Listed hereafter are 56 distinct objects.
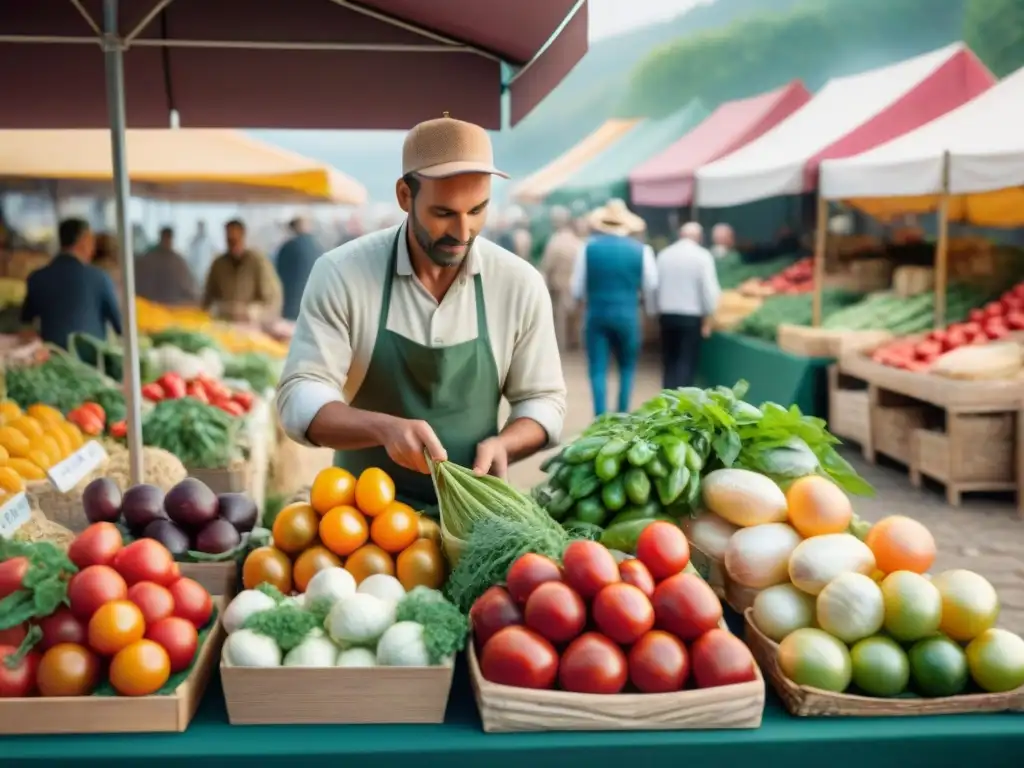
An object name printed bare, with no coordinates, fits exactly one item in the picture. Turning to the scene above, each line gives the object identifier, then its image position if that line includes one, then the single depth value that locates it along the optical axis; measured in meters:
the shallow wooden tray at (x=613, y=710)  1.88
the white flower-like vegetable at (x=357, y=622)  1.97
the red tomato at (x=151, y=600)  2.01
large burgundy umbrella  3.85
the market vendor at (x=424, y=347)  2.68
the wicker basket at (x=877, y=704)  1.97
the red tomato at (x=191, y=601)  2.13
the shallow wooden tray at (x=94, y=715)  1.89
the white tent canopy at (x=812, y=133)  11.03
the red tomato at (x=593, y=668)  1.88
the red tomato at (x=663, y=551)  2.07
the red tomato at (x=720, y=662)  1.91
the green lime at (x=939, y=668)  2.01
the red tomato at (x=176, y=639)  1.97
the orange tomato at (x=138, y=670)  1.90
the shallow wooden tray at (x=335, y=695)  1.91
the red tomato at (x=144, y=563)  2.09
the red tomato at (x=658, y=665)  1.90
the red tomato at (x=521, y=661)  1.89
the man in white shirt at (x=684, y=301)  10.40
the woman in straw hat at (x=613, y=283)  9.50
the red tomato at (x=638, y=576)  2.00
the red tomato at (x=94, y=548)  2.11
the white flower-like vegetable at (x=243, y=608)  2.06
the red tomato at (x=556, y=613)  1.92
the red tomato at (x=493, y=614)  2.00
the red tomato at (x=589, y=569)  1.97
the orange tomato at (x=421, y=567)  2.30
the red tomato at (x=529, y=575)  1.99
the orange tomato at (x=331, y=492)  2.39
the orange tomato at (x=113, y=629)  1.91
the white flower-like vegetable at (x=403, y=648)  1.93
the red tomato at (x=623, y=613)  1.91
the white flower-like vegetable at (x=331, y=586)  2.07
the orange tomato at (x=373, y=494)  2.39
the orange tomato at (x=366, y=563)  2.31
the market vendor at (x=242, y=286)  10.03
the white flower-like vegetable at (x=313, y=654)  1.94
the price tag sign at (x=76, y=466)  2.72
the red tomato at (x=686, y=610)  1.95
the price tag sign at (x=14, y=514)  2.33
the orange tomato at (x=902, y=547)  2.23
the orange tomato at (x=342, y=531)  2.32
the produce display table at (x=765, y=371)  9.62
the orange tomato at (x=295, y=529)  2.36
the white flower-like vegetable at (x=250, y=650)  1.93
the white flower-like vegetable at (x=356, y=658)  1.94
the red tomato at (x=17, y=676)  1.91
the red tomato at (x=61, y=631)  1.95
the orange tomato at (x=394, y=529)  2.35
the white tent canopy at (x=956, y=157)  7.31
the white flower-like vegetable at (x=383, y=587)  2.12
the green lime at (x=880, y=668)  2.00
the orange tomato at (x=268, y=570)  2.33
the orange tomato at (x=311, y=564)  2.30
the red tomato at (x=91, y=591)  1.96
